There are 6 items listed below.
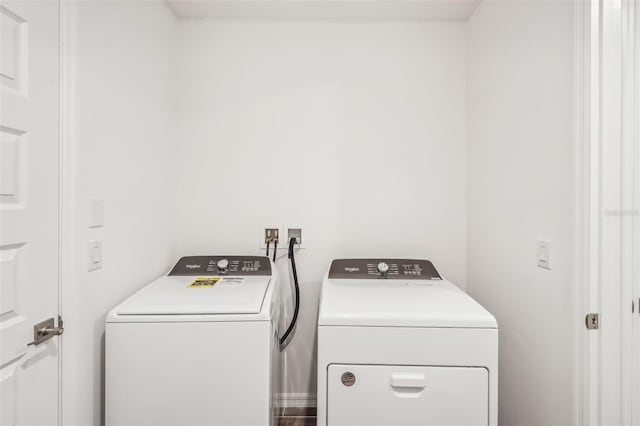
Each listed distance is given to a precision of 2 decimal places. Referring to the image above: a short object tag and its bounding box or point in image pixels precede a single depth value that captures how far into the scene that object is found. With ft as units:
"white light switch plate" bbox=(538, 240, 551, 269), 4.65
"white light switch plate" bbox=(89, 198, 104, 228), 4.34
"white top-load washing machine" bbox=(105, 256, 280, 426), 4.22
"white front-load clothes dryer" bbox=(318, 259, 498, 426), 4.21
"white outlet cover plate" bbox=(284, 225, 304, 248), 7.03
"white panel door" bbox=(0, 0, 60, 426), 3.26
